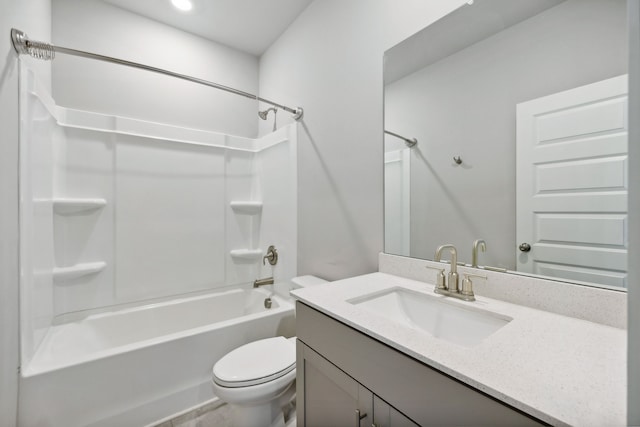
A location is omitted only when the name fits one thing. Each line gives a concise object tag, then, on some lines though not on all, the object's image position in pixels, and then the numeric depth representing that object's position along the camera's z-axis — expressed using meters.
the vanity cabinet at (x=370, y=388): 0.54
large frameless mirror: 0.79
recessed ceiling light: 1.94
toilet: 1.21
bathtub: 1.24
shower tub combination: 1.31
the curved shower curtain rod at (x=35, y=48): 1.19
